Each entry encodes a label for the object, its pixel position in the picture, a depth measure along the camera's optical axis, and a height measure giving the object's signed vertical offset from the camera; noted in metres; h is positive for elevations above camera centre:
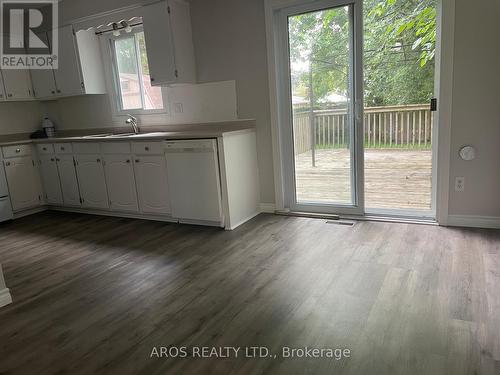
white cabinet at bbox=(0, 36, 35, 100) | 4.58 +0.53
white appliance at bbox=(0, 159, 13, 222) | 4.22 -0.79
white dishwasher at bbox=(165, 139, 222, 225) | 3.31 -0.60
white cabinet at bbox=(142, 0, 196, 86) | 3.63 +0.74
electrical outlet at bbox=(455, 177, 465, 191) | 3.05 -0.72
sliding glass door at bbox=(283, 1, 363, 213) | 3.32 -0.03
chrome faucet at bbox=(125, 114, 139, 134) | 4.39 -0.04
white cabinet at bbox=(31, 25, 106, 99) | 4.32 +0.65
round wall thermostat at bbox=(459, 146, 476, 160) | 2.96 -0.47
